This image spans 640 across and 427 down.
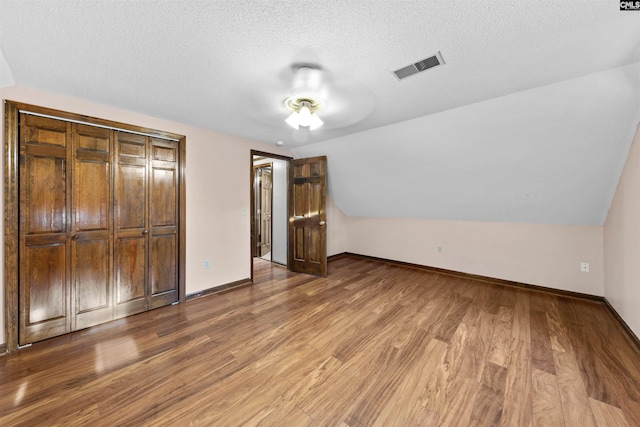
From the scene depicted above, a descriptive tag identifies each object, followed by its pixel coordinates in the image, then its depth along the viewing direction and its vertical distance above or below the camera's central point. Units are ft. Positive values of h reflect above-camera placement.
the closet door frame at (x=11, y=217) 6.89 +0.01
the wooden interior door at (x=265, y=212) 20.10 +0.19
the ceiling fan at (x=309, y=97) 6.39 +3.57
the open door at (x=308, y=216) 13.78 -0.13
